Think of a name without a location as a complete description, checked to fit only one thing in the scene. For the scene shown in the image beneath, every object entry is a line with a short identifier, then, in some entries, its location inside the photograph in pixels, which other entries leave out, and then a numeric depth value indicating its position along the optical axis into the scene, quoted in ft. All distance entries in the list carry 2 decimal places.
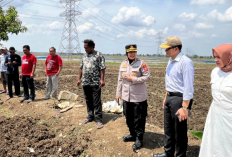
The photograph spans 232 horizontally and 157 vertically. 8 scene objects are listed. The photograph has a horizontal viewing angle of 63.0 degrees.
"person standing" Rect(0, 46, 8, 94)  24.76
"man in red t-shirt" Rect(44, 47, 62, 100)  21.04
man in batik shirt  14.94
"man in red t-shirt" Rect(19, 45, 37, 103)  21.03
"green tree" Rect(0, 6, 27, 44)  30.58
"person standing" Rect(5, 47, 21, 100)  22.72
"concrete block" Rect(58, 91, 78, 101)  22.17
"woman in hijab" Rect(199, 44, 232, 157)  7.11
